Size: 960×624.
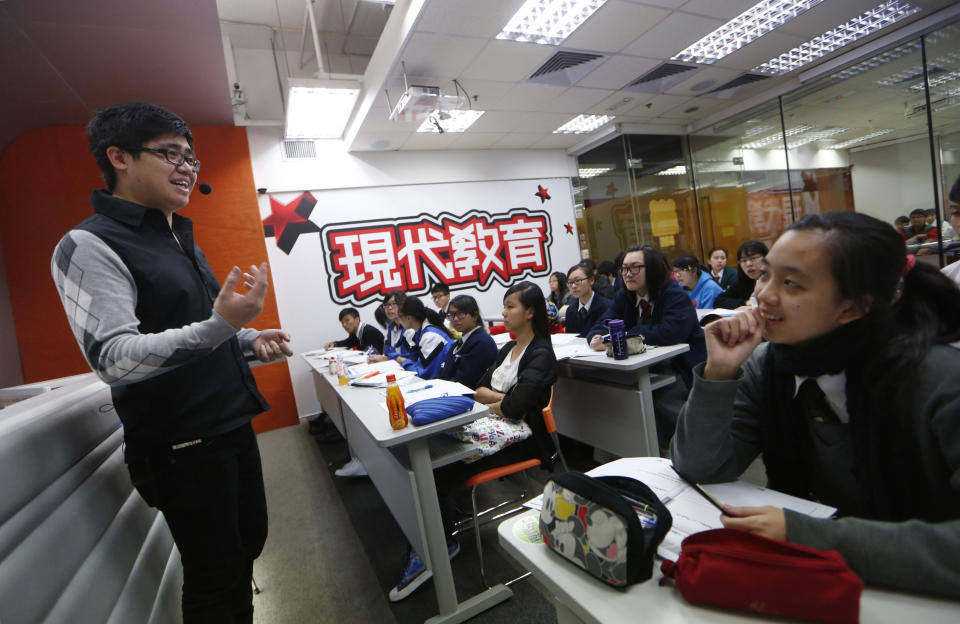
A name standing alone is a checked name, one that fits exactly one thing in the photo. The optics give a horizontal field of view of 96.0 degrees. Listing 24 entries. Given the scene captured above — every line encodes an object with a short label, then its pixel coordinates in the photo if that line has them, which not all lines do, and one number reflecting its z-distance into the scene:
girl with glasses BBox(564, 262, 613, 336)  3.78
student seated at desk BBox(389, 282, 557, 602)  1.91
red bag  0.56
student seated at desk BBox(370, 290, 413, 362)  3.93
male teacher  0.94
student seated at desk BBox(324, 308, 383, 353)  4.83
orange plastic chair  1.82
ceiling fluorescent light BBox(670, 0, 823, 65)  3.67
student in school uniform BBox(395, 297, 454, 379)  3.17
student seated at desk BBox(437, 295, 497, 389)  2.57
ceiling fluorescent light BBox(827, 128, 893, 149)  5.60
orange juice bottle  1.64
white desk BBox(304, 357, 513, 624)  1.66
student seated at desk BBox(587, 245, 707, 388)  2.61
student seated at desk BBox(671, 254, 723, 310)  4.06
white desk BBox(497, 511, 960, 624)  0.59
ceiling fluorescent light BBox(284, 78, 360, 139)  3.79
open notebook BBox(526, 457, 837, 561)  0.81
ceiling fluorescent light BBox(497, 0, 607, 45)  3.23
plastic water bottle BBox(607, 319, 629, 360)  2.36
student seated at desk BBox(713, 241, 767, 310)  3.89
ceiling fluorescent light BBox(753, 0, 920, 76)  3.97
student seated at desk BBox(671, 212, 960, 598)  0.65
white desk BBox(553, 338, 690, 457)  2.38
